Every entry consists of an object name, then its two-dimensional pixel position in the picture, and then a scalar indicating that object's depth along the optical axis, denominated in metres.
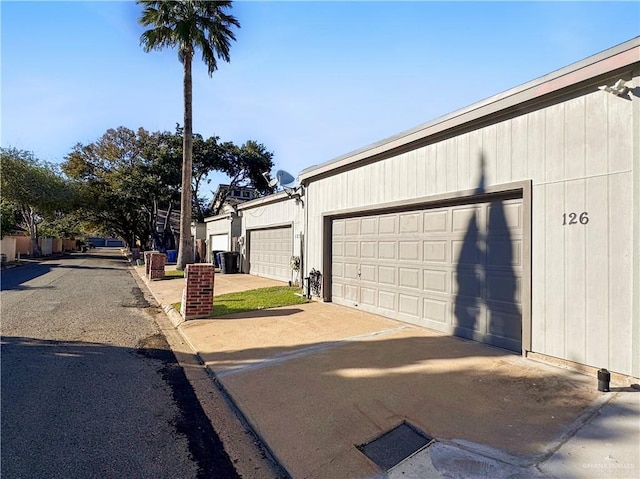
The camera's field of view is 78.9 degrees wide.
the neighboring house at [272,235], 13.23
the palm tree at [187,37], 19.02
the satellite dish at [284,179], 13.95
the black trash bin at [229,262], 19.62
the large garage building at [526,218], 4.47
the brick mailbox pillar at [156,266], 16.94
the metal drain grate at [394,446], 3.15
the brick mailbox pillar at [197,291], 8.34
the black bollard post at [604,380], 4.11
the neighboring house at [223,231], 21.19
